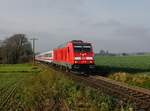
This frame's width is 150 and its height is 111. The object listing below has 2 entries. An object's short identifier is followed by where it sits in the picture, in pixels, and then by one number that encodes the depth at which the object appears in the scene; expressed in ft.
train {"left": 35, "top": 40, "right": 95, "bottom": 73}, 112.16
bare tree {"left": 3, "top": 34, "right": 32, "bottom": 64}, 374.51
